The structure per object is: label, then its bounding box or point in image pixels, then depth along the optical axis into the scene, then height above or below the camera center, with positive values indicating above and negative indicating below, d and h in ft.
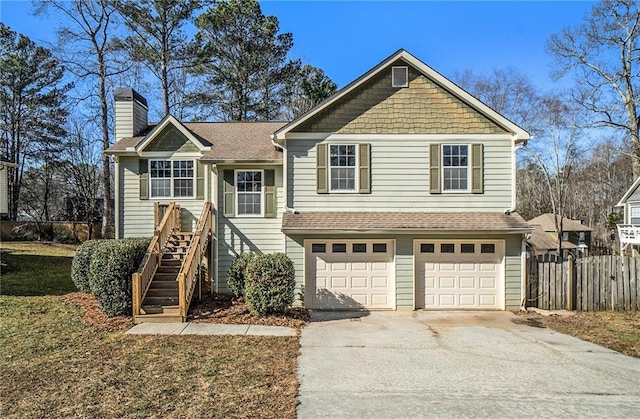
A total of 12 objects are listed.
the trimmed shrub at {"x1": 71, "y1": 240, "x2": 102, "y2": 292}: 37.50 -5.61
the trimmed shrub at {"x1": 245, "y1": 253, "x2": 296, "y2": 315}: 32.30 -6.67
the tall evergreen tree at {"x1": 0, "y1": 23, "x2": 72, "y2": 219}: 85.25 +24.35
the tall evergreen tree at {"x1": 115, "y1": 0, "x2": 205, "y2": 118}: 72.43 +32.97
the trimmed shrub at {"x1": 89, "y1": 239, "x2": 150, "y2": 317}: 31.68 -5.86
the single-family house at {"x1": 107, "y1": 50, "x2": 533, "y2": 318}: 37.17 +1.16
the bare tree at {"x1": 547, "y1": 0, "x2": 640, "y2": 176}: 74.69 +27.52
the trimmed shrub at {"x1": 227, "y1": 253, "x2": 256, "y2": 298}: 37.24 -6.65
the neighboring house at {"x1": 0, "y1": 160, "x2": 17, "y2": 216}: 53.88 +3.14
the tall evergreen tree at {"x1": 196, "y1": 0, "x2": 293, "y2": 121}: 78.23 +30.60
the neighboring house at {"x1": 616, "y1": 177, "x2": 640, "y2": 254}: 69.11 -2.94
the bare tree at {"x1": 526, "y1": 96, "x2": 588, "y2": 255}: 80.89 +13.86
